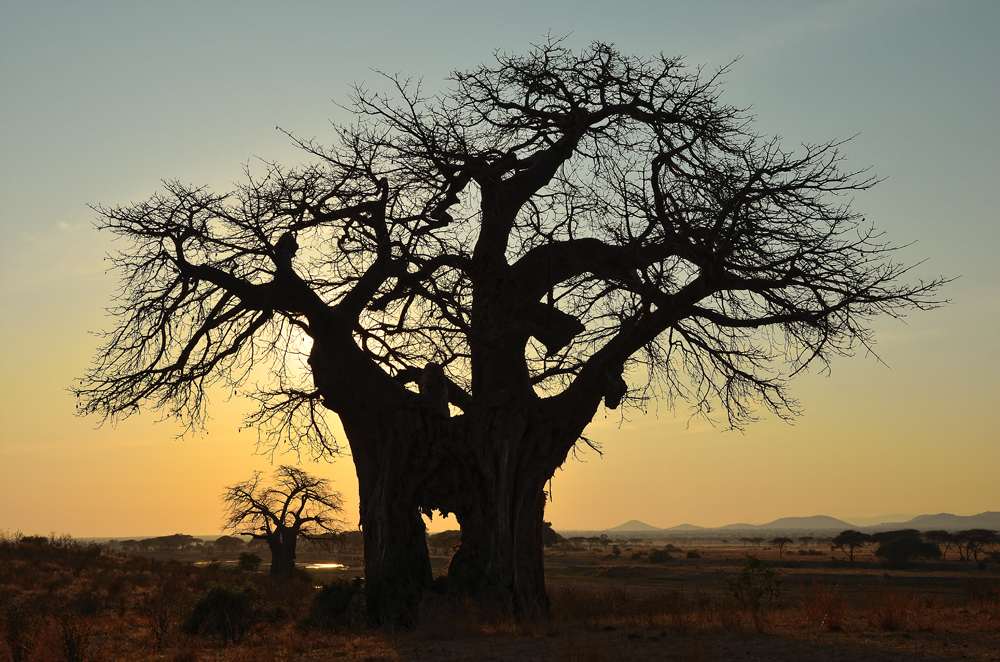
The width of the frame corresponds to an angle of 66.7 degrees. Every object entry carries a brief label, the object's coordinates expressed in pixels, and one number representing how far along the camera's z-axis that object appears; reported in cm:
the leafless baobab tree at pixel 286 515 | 3494
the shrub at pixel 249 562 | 3791
